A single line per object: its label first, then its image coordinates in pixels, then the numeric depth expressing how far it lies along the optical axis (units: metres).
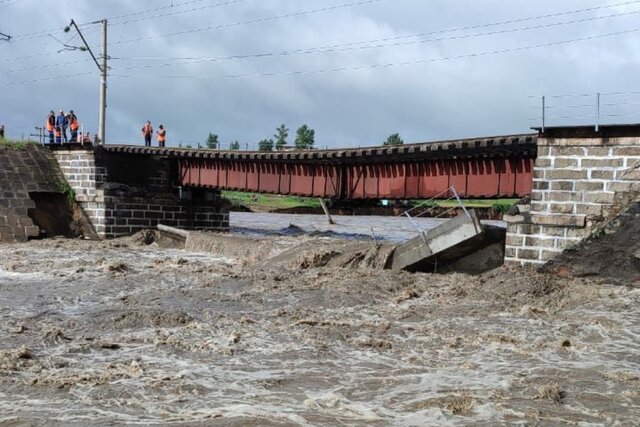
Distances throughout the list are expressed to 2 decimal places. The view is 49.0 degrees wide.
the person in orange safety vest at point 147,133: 34.59
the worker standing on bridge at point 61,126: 33.09
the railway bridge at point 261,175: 20.92
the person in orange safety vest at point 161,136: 35.12
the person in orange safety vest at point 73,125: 33.12
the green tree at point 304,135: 112.29
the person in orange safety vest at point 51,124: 33.04
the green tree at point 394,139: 105.59
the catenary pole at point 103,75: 39.06
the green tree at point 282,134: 117.77
